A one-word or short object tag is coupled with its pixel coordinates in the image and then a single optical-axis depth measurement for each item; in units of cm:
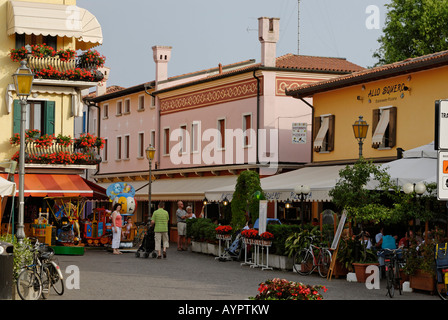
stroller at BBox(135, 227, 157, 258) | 3150
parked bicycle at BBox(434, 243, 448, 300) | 1902
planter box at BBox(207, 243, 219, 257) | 3259
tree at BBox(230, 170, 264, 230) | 3064
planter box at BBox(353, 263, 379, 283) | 2255
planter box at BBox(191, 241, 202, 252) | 3484
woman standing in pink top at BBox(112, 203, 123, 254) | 3347
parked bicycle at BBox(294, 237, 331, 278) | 2425
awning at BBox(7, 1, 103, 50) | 3612
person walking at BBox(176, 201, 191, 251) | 3719
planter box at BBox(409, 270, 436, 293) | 1996
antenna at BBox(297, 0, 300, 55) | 5205
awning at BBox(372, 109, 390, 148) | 3350
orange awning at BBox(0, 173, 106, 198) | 3494
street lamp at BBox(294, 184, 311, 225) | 2836
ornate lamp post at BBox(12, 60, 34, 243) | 1980
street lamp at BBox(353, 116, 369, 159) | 2683
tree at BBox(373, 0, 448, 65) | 5219
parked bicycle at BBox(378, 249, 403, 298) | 1945
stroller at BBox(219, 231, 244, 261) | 3027
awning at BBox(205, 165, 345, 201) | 2862
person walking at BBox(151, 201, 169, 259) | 3105
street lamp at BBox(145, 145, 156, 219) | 3816
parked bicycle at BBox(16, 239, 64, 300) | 1669
